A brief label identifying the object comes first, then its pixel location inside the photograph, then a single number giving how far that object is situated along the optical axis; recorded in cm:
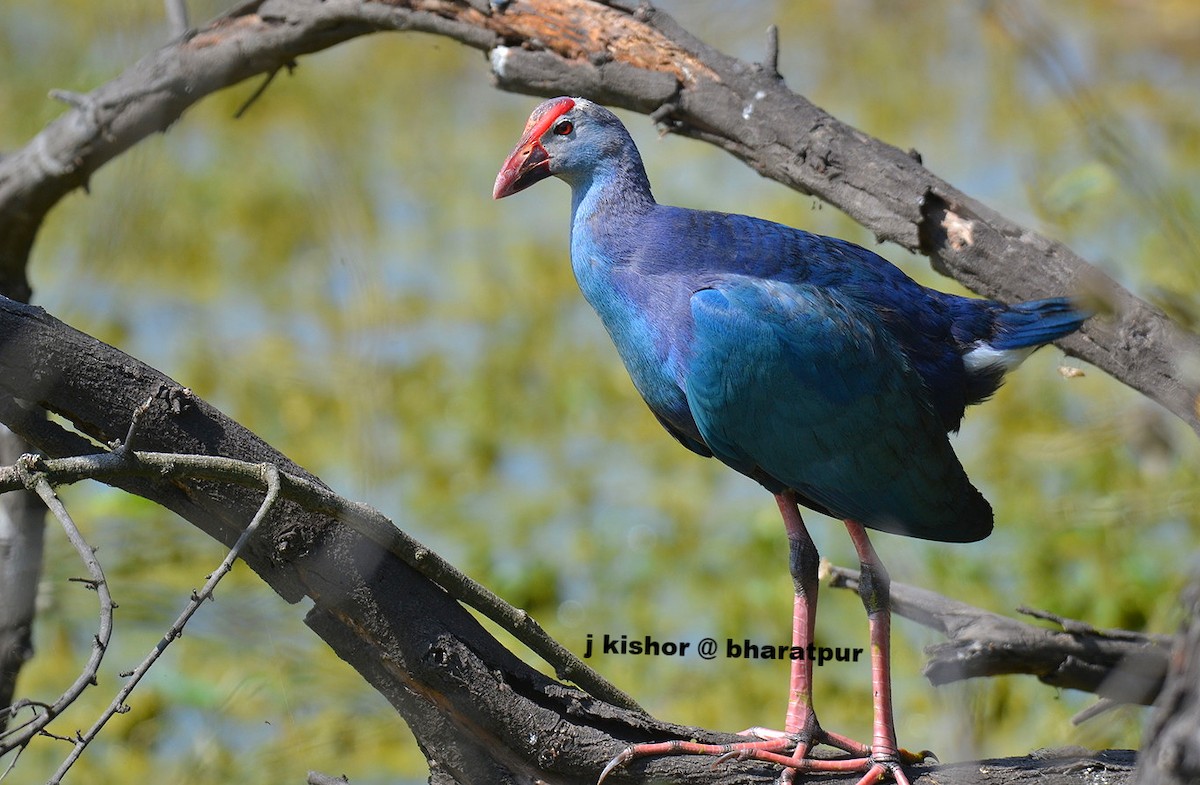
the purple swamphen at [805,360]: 1101
